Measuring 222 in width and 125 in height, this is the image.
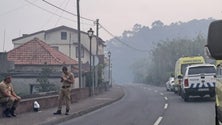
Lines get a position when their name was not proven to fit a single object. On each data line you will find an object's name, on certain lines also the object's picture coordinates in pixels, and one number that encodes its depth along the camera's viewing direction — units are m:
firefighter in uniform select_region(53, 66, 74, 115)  20.88
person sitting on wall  18.98
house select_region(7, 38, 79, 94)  51.06
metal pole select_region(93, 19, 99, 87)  43.01
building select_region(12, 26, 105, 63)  76.69
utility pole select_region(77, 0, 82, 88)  34.19
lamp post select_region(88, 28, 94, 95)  35.88
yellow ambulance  38.72
